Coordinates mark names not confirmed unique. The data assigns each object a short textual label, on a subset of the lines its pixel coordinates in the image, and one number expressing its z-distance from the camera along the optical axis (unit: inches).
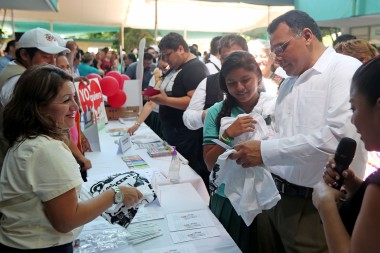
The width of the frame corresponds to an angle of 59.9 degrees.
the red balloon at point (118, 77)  173.3
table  52.9
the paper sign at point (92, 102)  111.6
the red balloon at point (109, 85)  155.3
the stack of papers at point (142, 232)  54.2
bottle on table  79.6
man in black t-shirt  110.1
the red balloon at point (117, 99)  162.1
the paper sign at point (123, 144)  103.6
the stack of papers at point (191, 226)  54.9
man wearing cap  78.5
